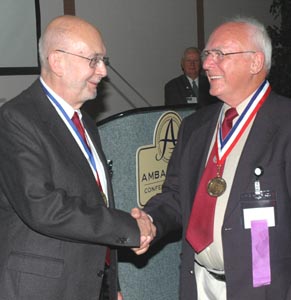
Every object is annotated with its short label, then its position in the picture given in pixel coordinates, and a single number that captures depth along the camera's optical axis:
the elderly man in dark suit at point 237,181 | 2.29
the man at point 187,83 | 7.00
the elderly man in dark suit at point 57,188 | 2.10
